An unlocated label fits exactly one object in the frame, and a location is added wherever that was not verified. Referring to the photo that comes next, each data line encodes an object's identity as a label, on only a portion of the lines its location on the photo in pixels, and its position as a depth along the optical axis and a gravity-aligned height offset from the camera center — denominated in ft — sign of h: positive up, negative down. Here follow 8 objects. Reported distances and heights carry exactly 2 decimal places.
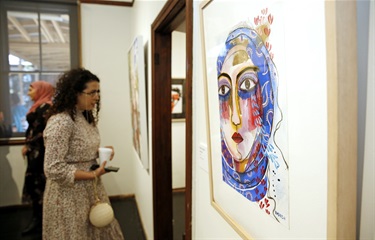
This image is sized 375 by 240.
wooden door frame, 6.49 -0.41
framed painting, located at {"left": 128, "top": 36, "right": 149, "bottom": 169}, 7.11 +0.49
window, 10.50 +2.60
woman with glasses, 4.92 -0.89
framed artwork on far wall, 12.40 +0.65
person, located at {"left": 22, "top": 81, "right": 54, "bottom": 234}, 8.29 -1.17
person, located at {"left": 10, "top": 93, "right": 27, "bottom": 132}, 10.69 +0.09
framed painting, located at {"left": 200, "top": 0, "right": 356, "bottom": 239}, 1.47 -0.01
